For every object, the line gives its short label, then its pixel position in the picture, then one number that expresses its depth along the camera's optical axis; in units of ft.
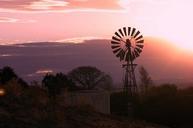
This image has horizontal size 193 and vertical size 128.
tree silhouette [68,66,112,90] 387.16
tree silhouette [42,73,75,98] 264.72
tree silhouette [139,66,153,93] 361.86
